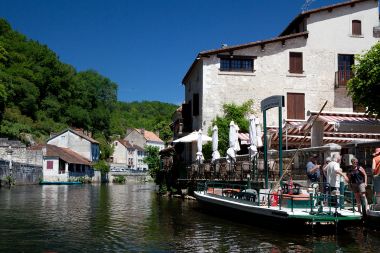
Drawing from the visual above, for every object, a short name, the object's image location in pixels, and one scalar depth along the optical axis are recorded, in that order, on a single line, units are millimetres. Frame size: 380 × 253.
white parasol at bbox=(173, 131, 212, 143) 29852
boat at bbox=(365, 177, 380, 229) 13680
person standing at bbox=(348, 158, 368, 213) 14156
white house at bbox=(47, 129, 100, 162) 81438
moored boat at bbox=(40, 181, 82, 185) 63188
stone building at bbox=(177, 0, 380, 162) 32781
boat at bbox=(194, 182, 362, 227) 13281
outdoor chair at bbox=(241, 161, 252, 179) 21266
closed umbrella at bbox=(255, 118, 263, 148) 22278
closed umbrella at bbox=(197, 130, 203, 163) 28500
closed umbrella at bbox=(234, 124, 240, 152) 23978
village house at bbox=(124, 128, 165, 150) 128000
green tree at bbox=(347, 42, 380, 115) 23241
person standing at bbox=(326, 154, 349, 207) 14857
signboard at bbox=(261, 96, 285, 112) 16172
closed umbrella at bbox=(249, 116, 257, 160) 21188
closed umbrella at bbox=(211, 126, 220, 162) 26500
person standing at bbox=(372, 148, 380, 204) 13844
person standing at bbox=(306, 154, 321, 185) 16208
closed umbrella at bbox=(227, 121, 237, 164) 23203
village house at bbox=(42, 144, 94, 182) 68438
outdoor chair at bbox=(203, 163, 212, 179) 26141
